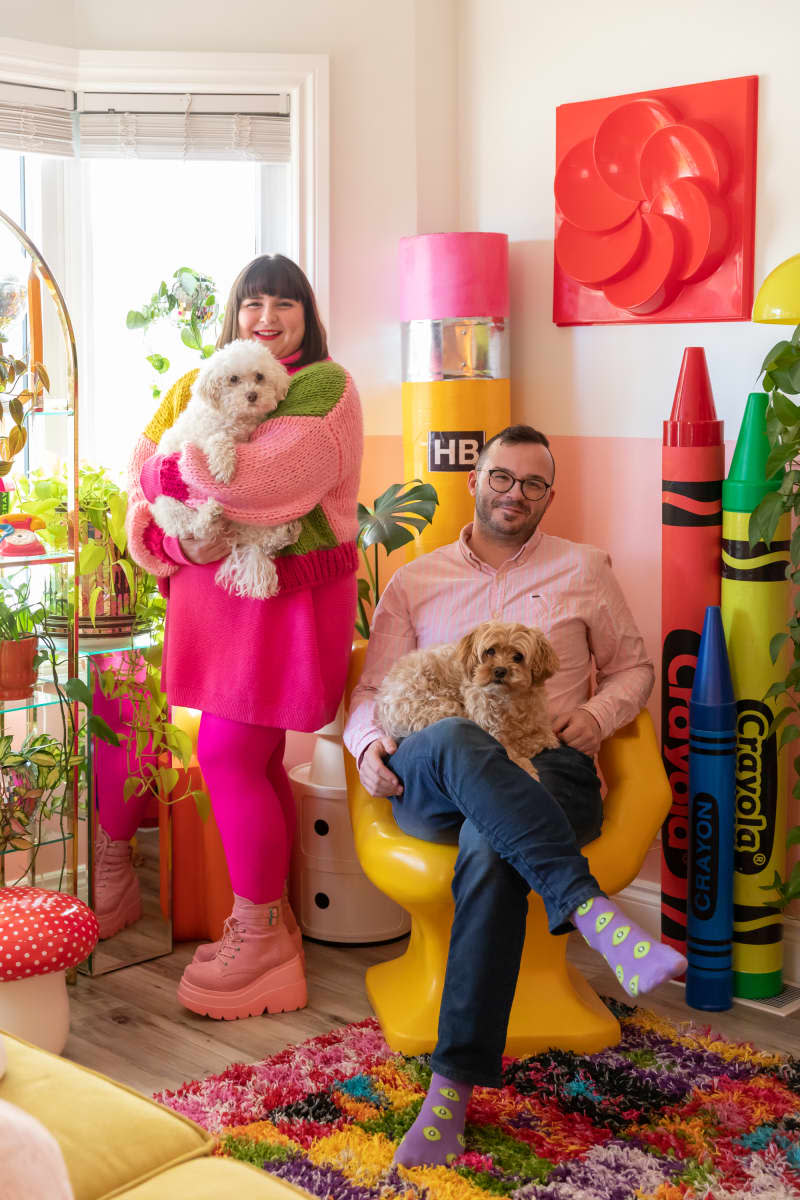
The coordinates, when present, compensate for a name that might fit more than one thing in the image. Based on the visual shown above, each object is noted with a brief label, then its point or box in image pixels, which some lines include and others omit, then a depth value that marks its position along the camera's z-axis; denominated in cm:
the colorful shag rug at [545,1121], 198
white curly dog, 246
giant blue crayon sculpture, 263
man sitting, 204
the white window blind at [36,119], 309
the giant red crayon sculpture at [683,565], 270
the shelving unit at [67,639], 261
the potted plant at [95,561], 278
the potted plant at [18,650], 258
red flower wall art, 278
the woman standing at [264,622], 254
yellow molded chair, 241
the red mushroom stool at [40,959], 229
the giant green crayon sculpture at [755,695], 263
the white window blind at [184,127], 324
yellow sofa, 123
